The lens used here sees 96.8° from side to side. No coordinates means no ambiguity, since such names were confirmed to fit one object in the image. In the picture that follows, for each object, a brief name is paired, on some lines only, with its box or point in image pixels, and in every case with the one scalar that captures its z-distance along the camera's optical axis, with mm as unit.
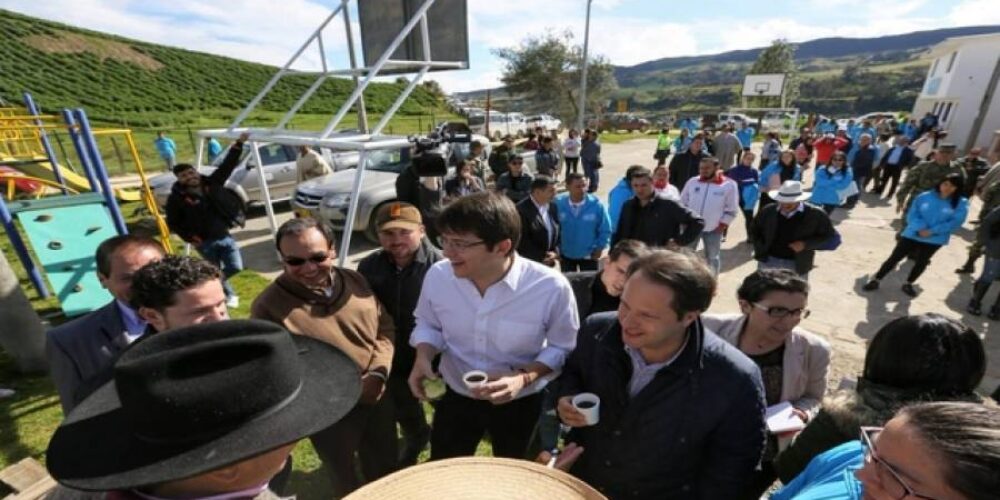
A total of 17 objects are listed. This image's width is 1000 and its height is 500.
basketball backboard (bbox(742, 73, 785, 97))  38031
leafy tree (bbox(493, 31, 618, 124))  34969
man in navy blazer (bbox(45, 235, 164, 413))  2252
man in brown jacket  2318
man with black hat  964
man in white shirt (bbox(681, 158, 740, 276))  6121
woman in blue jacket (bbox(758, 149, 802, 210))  8773
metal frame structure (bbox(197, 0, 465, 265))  4758
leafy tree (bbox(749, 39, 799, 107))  55656
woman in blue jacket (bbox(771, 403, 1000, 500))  982
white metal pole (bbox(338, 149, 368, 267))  4922
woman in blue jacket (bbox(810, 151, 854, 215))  8375
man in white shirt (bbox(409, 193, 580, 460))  2121
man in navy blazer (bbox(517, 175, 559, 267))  5016
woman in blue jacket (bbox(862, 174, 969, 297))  5754
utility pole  19247
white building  24509
